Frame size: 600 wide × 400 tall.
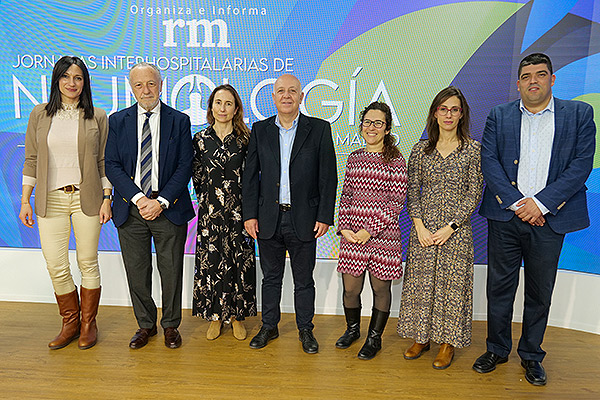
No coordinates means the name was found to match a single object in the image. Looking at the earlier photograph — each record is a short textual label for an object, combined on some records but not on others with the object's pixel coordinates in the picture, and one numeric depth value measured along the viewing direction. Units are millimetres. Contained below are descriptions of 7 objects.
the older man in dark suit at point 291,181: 2797
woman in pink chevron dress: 2783
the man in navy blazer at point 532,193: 2510
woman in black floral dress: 2932
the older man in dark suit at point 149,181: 2812
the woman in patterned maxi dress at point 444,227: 2674
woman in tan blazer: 2809
